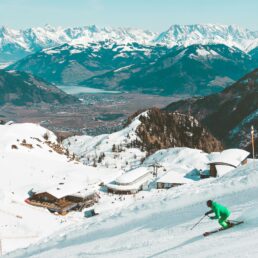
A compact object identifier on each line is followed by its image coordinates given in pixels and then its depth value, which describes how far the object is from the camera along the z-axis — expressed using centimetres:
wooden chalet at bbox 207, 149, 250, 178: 9744
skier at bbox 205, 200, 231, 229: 2061
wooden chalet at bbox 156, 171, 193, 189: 9112
